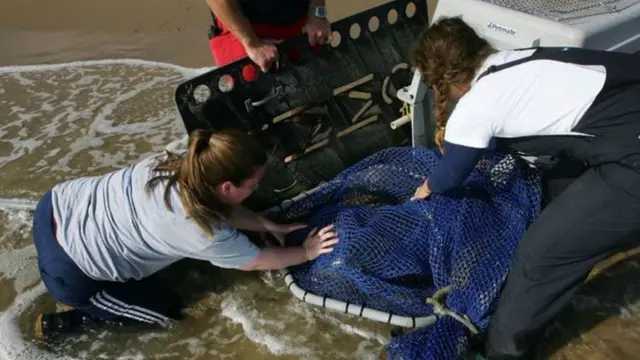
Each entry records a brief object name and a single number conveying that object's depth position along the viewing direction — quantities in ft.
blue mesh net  9.43
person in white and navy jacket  8.09
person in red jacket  10.62
